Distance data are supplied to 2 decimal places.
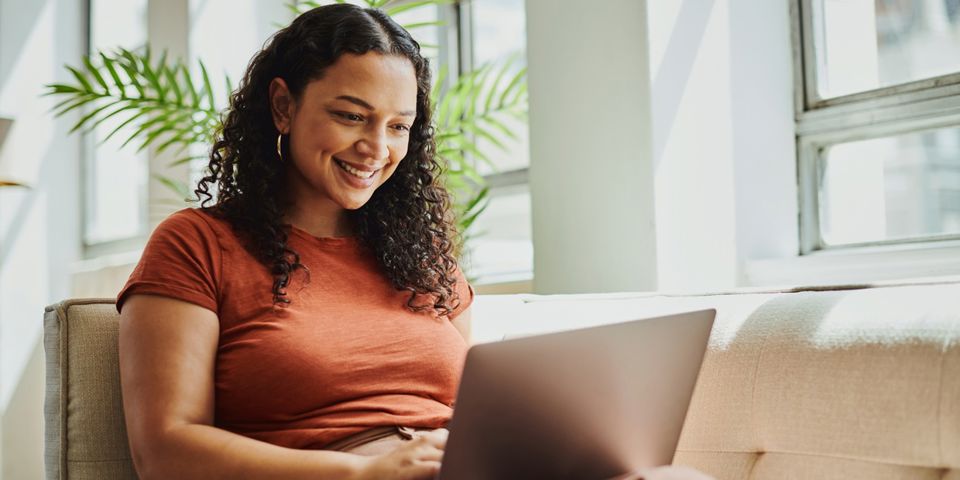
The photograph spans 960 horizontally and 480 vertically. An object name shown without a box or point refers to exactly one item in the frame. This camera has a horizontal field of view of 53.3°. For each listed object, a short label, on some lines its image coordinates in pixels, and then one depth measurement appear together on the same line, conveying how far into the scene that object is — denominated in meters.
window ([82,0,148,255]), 4.45
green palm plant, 2.28
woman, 1.15
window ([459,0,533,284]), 3.00
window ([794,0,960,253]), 1.87
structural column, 1.91
